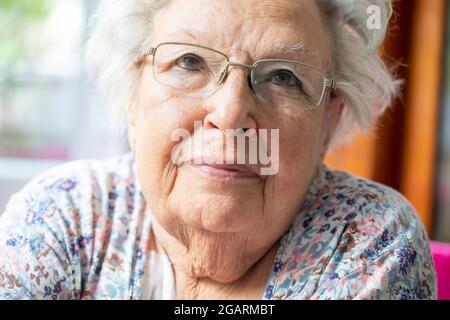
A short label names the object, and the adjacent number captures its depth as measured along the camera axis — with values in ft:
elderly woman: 2.04
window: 3.94
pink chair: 2.35
